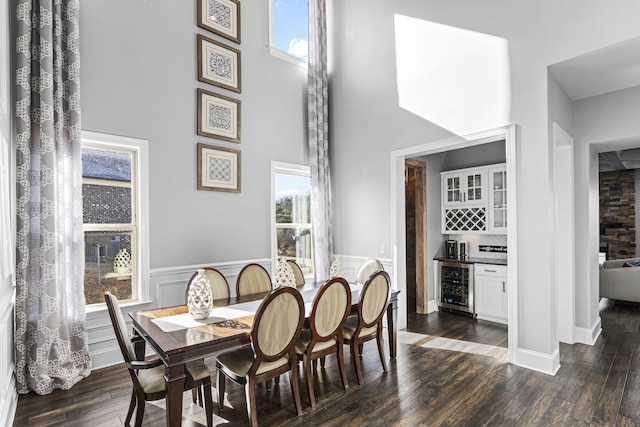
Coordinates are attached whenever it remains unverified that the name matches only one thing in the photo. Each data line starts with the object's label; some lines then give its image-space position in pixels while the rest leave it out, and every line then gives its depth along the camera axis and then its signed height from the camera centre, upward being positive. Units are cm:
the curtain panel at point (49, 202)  280 +16
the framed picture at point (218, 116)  403 +124
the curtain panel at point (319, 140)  502 +114
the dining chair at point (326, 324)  255 -82
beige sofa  518 -108
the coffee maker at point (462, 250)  519 -52
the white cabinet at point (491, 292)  450 -104
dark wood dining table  193 -73
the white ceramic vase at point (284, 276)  291 -49
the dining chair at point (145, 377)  201 -99
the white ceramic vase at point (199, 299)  247 -57
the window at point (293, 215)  486 +4
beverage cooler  487 -103
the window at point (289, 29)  487 +276
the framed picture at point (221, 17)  408 +246
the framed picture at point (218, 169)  402 +61
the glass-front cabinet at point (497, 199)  466 +22
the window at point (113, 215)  338 +5
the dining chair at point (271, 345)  215 -83
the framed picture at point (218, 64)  404 +188
